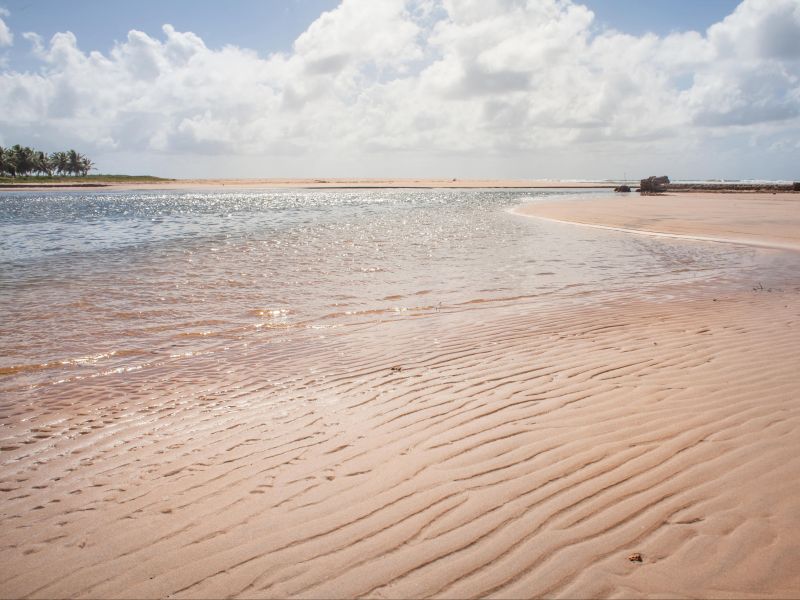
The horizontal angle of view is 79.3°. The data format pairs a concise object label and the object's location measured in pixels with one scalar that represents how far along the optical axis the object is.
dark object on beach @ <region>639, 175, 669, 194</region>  59.69
